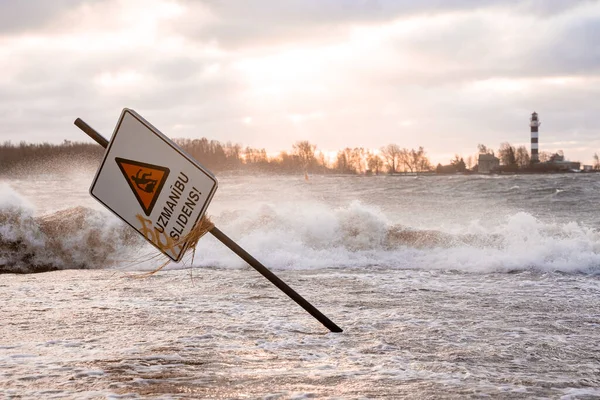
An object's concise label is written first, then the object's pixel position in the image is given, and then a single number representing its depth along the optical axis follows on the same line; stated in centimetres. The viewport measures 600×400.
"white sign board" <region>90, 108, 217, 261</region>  504
